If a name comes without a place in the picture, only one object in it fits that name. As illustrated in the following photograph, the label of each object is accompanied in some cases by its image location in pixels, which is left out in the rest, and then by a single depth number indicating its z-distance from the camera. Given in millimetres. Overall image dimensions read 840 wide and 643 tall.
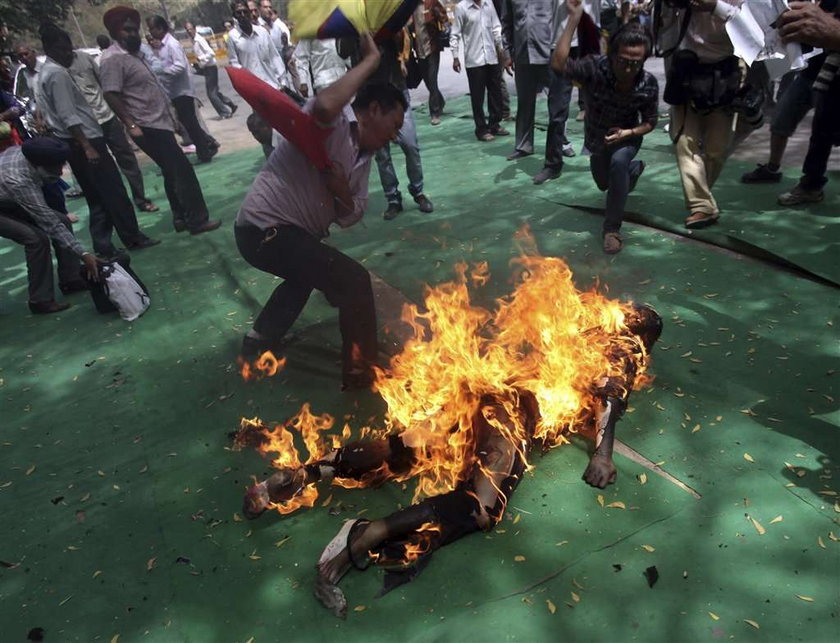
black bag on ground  5633
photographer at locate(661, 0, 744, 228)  5172
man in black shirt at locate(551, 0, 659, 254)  5270
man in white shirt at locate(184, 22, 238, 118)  14695
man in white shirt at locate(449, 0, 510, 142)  9703
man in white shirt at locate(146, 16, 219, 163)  10195
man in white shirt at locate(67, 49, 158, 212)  7906
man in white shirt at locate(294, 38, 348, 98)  8102
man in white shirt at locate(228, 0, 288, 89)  10383
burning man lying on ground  2805
